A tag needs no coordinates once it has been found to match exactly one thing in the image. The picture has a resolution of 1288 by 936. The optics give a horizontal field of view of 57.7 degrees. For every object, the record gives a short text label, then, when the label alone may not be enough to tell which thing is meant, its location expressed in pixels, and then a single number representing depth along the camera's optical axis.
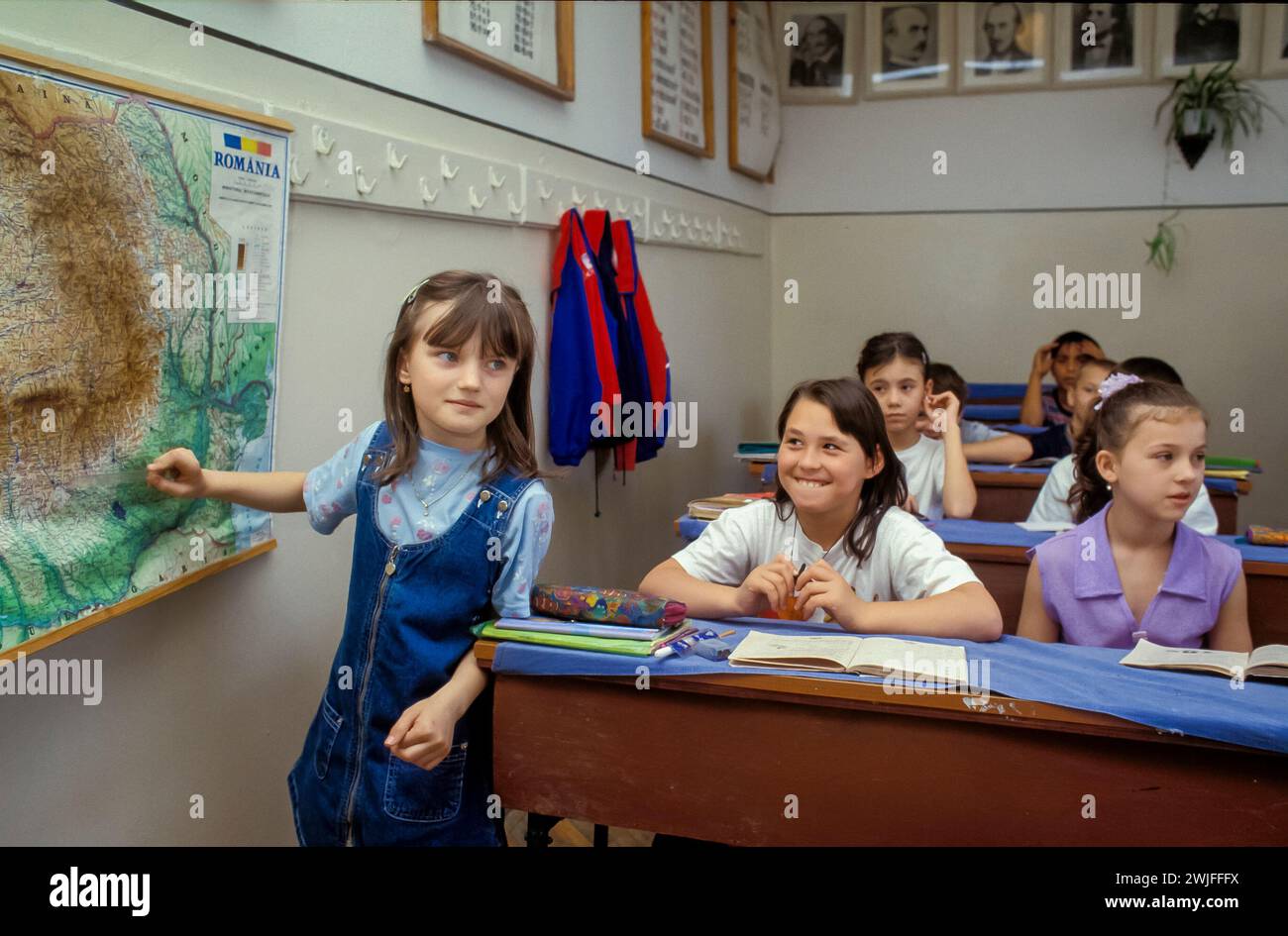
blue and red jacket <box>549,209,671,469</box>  3.52
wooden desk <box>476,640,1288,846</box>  1.38
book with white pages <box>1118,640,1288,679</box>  1.50
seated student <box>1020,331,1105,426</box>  5.12
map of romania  1.49
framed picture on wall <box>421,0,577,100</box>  2.86
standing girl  1.71
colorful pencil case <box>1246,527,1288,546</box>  2.50
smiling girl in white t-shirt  1.80
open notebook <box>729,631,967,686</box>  1.51
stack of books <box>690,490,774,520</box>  2.76
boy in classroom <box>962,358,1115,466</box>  3.90
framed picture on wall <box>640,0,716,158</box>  4.35
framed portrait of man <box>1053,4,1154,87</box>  5.90
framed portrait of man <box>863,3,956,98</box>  6.12
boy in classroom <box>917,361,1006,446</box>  4.46
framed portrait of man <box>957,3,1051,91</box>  6.02
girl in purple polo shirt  2.12
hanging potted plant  5.69
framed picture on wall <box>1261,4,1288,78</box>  5.70
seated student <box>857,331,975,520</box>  3.27
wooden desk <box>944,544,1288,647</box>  2.38
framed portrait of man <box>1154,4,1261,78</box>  5.77
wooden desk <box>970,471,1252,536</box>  3.78
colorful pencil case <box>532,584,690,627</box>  1.66
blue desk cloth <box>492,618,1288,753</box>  1.34
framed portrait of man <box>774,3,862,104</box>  6.24
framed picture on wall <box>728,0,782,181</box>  5.46
